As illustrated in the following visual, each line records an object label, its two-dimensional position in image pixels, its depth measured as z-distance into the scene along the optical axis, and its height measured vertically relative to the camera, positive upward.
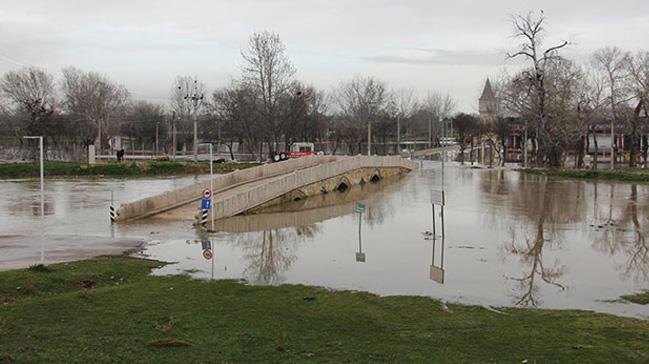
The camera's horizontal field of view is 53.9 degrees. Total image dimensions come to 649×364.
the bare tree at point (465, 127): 104.88 +3.27
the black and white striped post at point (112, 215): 27.05 -3.07
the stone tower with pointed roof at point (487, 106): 101.44 +7.30
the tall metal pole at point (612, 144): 61.89 +0.36
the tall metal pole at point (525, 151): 75.06 -0.48
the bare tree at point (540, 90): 64.12 +5.85
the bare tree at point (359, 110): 105.19 +6.29
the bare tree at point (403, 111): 118.45 +7.28
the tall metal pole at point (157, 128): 102.70 +2.77
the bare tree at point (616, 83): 66.12 +6.85
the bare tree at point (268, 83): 69.50 +6.94
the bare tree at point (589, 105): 65.06 +4.49
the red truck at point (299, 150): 71.13 -0.58
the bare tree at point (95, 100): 94.19 +6.75
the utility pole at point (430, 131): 122.09 +3.02
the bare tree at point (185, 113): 113.44 +5.72
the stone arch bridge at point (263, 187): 28.97 -2.47
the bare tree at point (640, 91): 62.59 +5.78
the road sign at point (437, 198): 21.64 -1.74
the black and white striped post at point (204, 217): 25.89 -2.95
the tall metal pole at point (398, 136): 98.70 +1.65
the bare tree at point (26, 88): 92.31 +8.11
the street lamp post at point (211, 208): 25.65 -2.61
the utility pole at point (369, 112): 104.06 +5.72
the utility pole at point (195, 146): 60.19 -0.13
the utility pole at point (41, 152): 14.89 -0.21
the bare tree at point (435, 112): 131.00 +7.55
